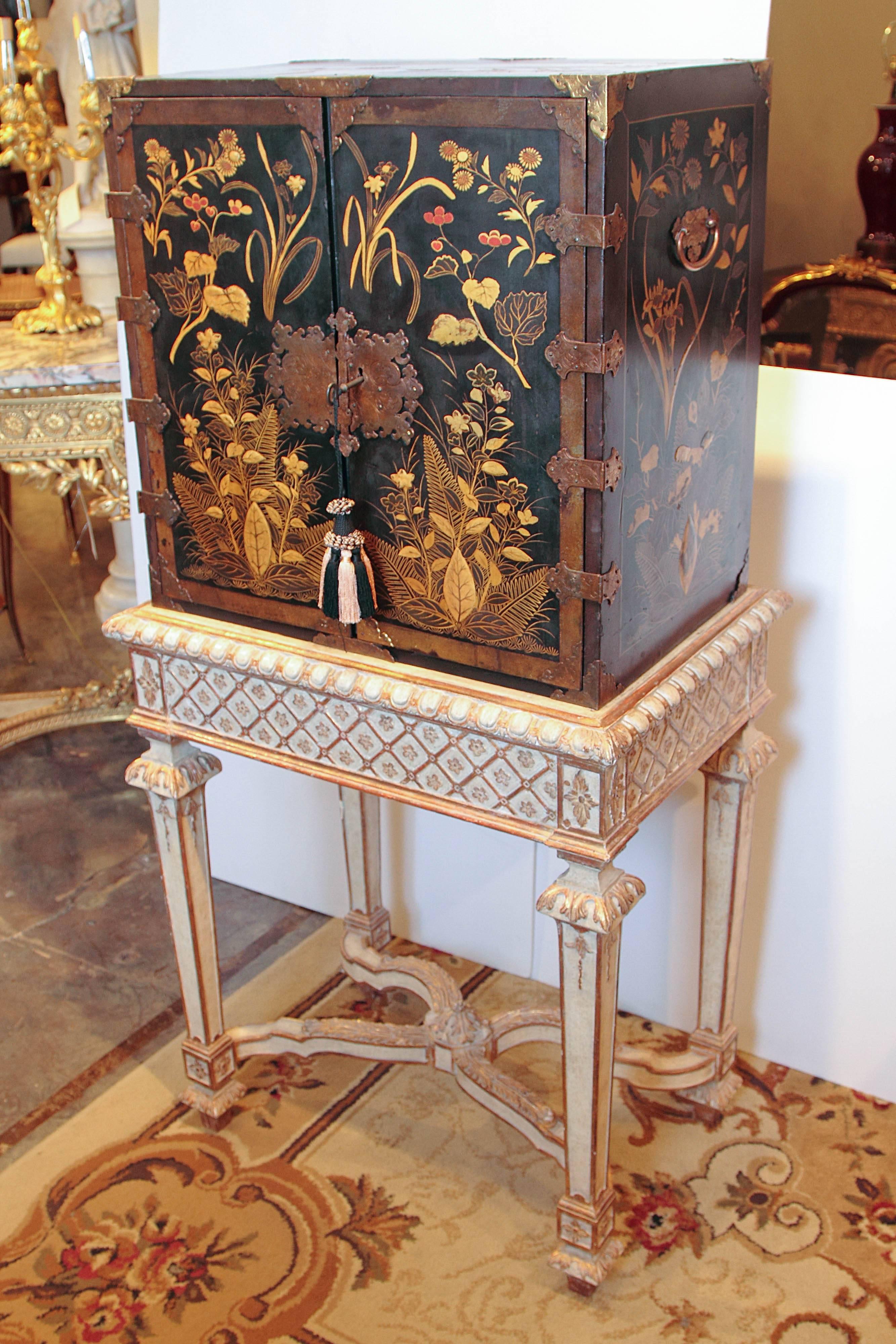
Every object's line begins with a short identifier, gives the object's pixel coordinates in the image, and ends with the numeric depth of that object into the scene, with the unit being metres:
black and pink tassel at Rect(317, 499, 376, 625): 1.62
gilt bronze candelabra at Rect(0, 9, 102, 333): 3.24
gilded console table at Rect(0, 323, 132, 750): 3.02
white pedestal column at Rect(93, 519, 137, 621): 3.87
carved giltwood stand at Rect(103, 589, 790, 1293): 1.58
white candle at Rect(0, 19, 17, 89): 3.23
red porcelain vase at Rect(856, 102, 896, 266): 2.79
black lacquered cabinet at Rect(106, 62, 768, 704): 1.38
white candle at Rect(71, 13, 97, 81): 3.18
